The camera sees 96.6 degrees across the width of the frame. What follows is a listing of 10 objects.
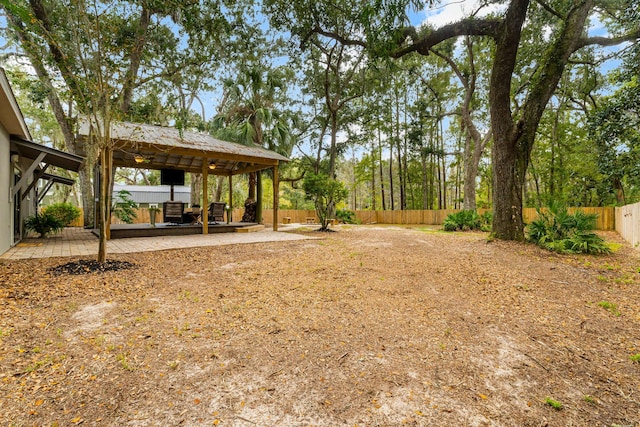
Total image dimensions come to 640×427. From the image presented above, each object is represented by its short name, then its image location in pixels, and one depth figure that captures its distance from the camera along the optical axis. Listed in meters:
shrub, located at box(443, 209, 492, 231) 12.34
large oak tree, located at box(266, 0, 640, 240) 6.66
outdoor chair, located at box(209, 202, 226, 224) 10.66
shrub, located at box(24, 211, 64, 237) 7.82
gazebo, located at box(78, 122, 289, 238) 7.64
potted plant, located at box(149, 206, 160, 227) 9.24
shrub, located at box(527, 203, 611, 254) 6.20
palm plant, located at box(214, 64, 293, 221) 12.08
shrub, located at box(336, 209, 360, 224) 19.28
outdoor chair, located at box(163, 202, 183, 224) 9.71
